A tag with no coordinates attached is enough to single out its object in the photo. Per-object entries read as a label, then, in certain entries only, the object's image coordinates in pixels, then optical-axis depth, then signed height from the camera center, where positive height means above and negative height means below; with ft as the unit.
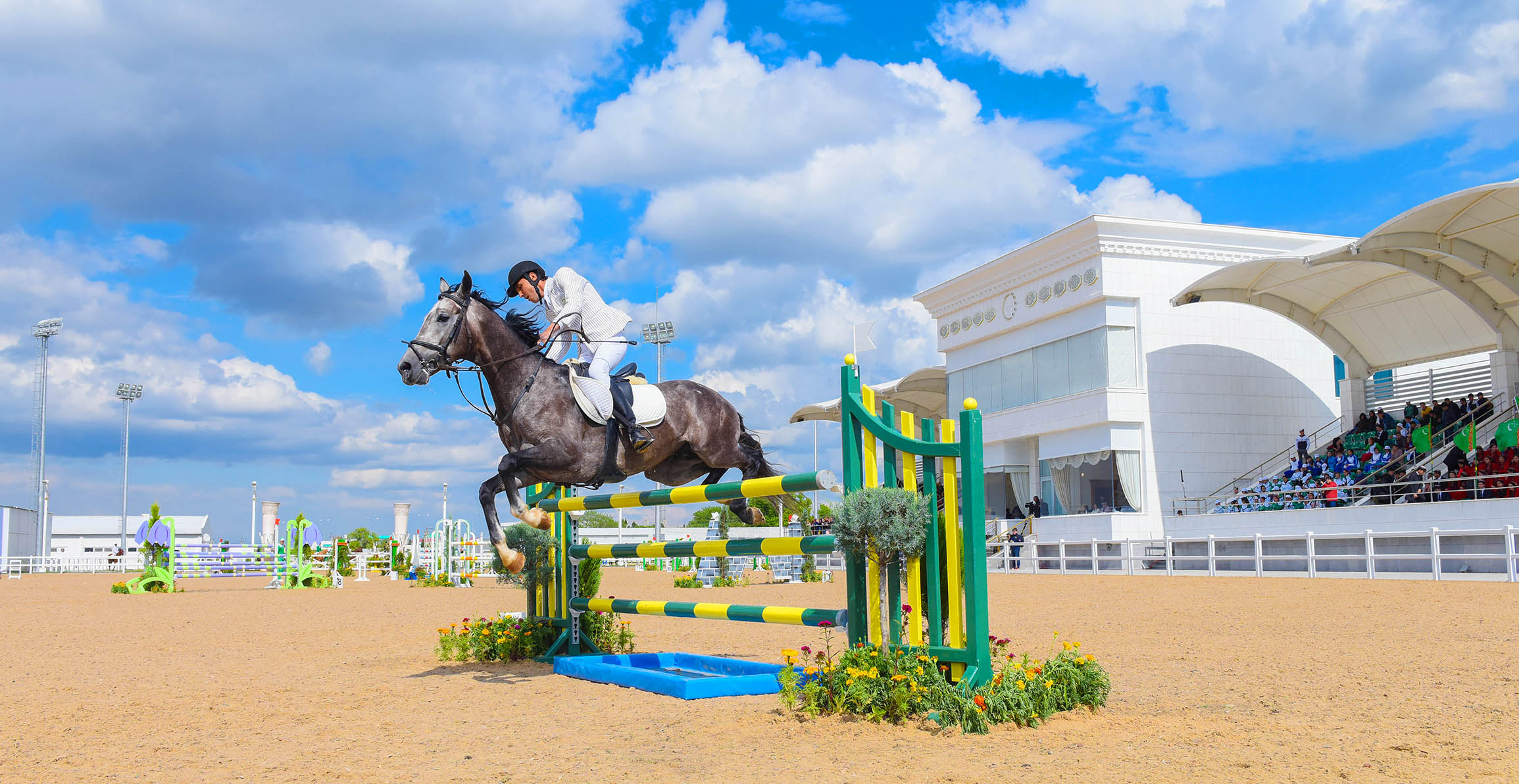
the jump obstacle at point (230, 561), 82.74 -3.34
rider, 23.25 +4.11
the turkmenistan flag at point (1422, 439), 75.97 +3.80
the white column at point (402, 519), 122.31 -0.08
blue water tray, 22.89 -3.71
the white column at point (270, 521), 140.67 +0.06
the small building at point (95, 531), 257.34 -1.50
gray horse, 22.34 +1.98
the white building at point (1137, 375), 95.81 +11.39
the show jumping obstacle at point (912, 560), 18.67 -0.69
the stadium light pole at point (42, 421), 161.17 +15.80
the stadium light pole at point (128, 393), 197.67 +23.85
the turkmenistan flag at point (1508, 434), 68.85 +3.61
